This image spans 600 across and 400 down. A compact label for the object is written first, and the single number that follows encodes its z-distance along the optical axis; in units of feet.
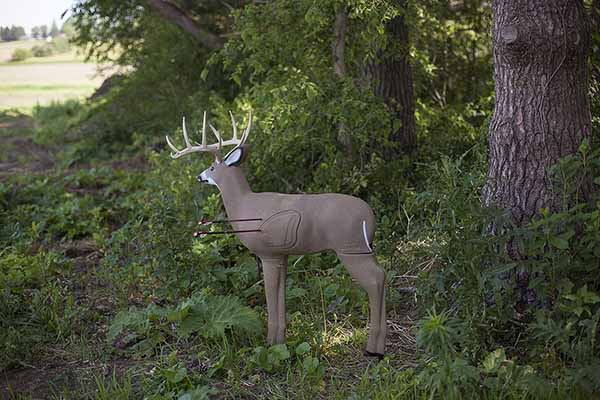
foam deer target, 12.26
